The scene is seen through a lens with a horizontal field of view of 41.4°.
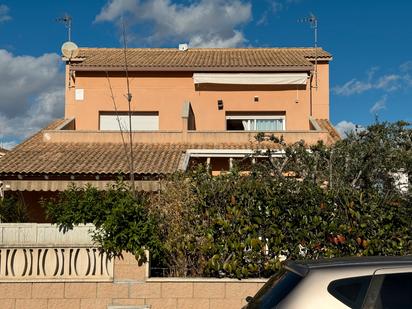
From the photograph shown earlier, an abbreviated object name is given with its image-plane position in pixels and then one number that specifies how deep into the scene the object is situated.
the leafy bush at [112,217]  8.97
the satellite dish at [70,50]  24.19
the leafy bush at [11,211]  11.05
